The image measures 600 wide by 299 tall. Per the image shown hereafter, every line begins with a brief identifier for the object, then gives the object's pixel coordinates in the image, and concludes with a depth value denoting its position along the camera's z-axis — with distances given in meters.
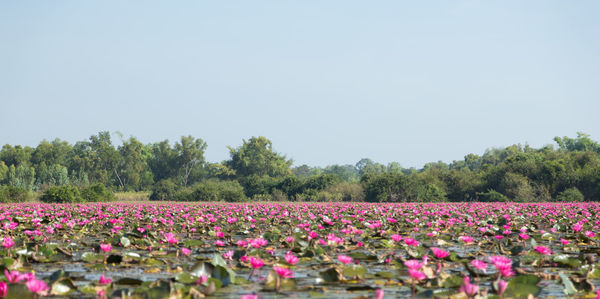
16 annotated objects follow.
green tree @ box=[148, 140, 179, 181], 162.50
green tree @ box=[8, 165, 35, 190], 126.37
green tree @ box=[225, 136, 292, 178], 153.62
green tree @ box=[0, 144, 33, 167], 156.37
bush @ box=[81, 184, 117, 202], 70.31
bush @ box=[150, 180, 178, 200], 96.06
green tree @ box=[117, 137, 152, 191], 156.62
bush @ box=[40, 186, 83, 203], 63.59
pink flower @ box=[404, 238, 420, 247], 13.97
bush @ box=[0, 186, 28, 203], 63.37
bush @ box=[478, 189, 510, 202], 71.06
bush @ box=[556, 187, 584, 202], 67.87
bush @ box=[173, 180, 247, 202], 84.44
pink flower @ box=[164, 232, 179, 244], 14.51
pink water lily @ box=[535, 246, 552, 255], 12.44
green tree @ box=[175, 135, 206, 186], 161.50
